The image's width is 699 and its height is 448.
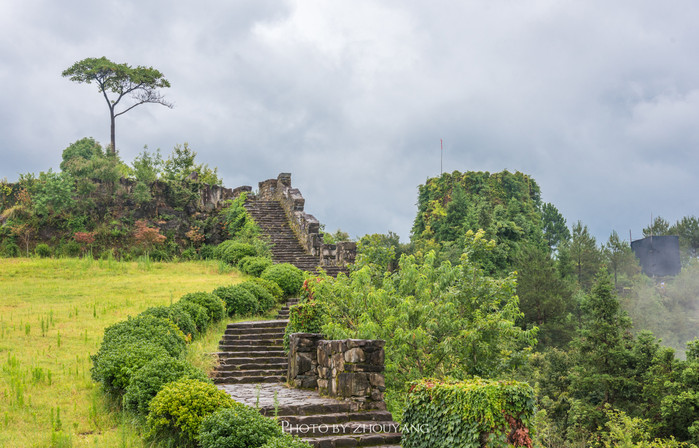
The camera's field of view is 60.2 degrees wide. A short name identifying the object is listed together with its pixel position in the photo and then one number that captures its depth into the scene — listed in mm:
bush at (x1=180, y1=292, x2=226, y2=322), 16062
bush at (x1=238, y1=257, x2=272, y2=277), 22402
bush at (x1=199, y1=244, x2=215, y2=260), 28406
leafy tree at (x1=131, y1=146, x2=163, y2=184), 31109
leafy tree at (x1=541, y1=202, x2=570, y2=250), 56500
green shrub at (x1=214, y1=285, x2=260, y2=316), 17578
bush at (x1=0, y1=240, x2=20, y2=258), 26047
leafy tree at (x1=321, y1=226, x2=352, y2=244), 35894
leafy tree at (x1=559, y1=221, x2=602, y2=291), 45188
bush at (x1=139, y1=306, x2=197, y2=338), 13437
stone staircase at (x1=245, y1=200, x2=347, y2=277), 23969
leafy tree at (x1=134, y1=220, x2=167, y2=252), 27703
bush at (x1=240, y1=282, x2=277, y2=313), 18677
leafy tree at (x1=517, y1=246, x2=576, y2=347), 33281
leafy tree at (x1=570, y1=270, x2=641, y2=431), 24547
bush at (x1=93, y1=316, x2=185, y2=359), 11383
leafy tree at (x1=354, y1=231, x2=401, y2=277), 17391
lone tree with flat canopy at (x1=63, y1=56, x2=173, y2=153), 36094
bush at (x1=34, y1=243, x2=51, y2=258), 25844
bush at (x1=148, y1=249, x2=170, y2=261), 27328
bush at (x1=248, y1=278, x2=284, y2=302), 19905
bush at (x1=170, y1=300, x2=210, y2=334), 15000
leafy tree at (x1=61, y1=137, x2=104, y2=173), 35478
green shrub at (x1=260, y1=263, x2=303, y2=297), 20609
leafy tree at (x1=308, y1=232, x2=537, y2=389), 13438
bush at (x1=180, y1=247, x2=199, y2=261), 28078
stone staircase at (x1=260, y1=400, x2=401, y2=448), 9469
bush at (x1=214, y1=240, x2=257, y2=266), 25375
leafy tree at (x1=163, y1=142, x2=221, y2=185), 39656
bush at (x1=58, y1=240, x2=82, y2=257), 26469
